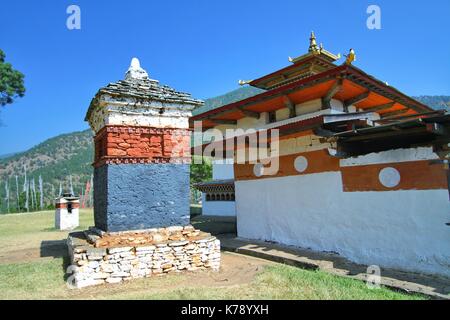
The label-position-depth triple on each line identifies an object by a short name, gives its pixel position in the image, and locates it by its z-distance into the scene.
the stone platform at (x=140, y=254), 5.61
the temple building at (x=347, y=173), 6.44
